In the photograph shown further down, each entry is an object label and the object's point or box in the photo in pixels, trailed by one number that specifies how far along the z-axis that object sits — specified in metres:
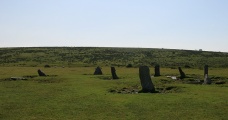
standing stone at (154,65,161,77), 45.32
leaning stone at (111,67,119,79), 41.93
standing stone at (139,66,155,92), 29.84
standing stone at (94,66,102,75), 48.88
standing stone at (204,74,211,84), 35.62
